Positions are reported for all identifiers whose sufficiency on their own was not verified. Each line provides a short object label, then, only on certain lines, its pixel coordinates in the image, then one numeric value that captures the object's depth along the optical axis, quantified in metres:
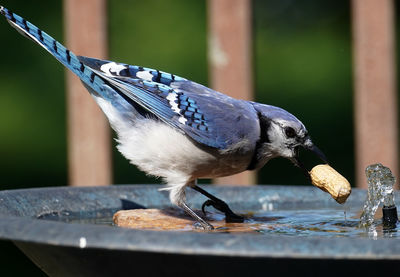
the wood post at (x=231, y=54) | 6.11
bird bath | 2.70
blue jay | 4.98
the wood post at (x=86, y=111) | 6.25
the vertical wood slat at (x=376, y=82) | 6.13
